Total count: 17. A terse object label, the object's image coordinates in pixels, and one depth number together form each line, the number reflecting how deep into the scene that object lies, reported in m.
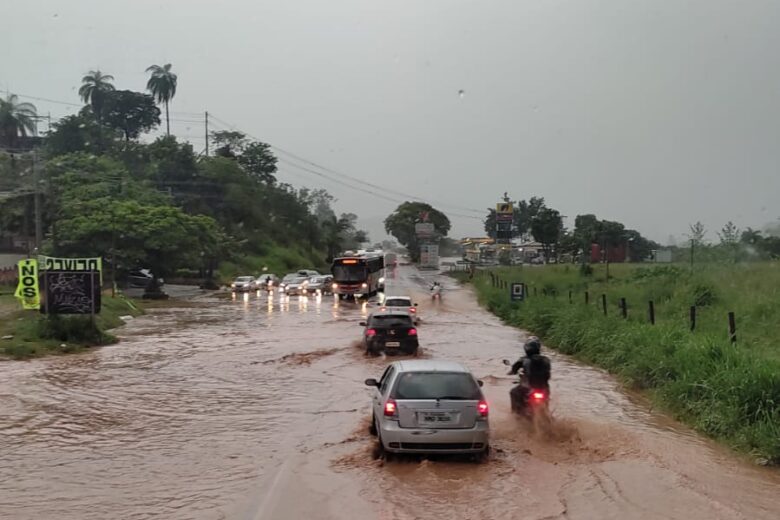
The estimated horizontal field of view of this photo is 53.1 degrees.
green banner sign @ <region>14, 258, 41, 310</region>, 26.83
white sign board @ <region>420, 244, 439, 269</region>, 102.38
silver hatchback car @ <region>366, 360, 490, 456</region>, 10.14
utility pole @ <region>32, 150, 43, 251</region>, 37.88
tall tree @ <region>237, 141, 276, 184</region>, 112.75
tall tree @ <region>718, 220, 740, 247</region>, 40.75
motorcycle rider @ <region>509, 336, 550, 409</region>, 12.19
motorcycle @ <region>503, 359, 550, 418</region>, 12.19
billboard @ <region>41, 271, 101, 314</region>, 26.34
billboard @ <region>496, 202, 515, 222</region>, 82.19
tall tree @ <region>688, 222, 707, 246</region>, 41.78
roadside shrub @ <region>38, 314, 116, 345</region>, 26.36
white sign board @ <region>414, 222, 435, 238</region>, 111.31
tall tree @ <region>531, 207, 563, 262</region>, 91.18
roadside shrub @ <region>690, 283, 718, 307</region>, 25.98
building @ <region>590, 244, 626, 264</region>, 74.12
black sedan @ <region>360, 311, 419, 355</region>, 22.86
